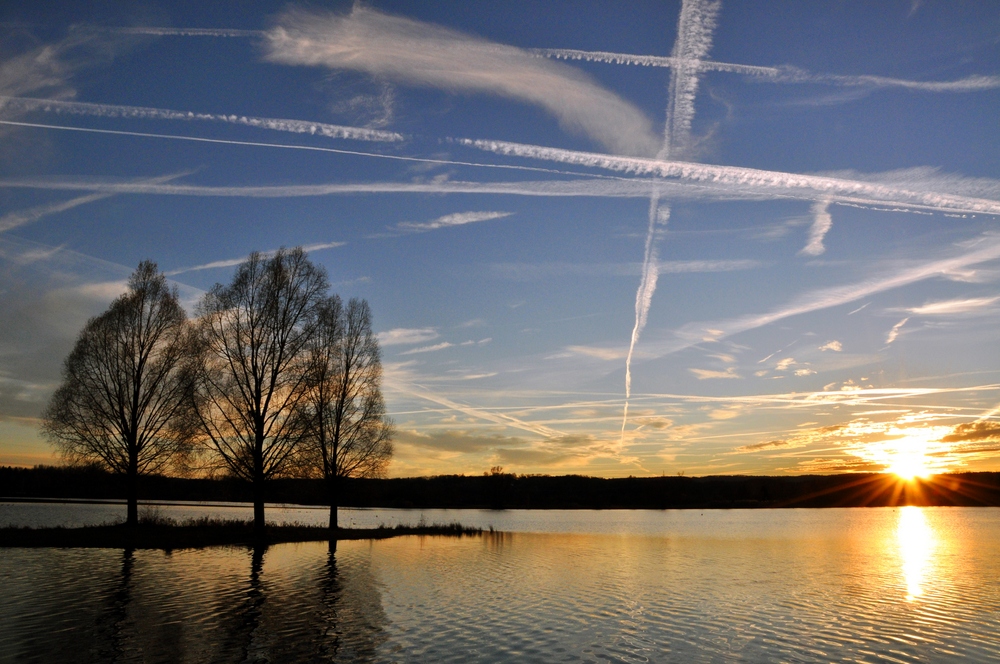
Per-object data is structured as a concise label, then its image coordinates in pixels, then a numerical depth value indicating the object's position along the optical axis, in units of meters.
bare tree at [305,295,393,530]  46.22
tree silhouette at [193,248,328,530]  36.47
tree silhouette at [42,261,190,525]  37.25
